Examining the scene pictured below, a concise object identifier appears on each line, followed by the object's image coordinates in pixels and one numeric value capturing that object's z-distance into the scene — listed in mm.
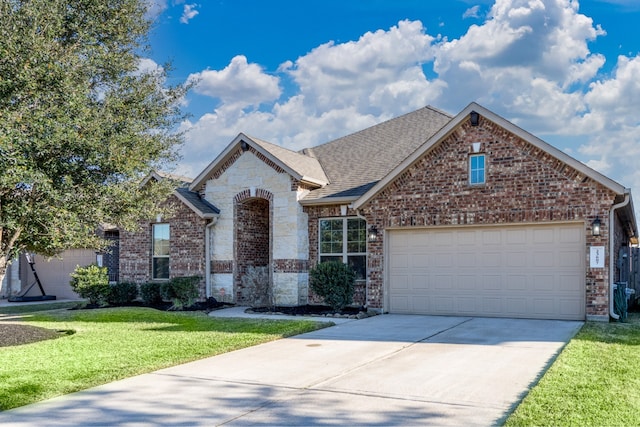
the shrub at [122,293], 17938
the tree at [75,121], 9852
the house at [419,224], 12641
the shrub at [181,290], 16203
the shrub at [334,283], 14484
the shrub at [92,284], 17531
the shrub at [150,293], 17547
